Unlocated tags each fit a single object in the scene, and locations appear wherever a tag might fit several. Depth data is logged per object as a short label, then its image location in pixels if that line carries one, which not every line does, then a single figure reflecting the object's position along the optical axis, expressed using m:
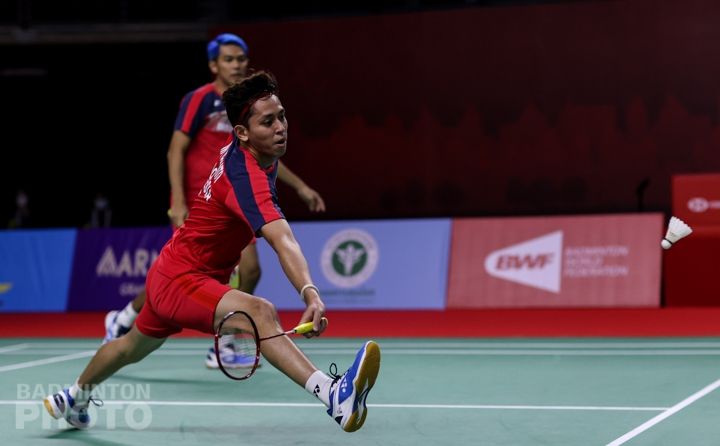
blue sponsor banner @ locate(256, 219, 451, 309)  18.25
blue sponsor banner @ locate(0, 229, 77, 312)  19.90
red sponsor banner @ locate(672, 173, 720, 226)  17.23
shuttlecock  7.76
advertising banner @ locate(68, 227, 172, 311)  19.35
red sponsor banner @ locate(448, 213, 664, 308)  17.46
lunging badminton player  6.30
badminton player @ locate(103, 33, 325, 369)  10.74
